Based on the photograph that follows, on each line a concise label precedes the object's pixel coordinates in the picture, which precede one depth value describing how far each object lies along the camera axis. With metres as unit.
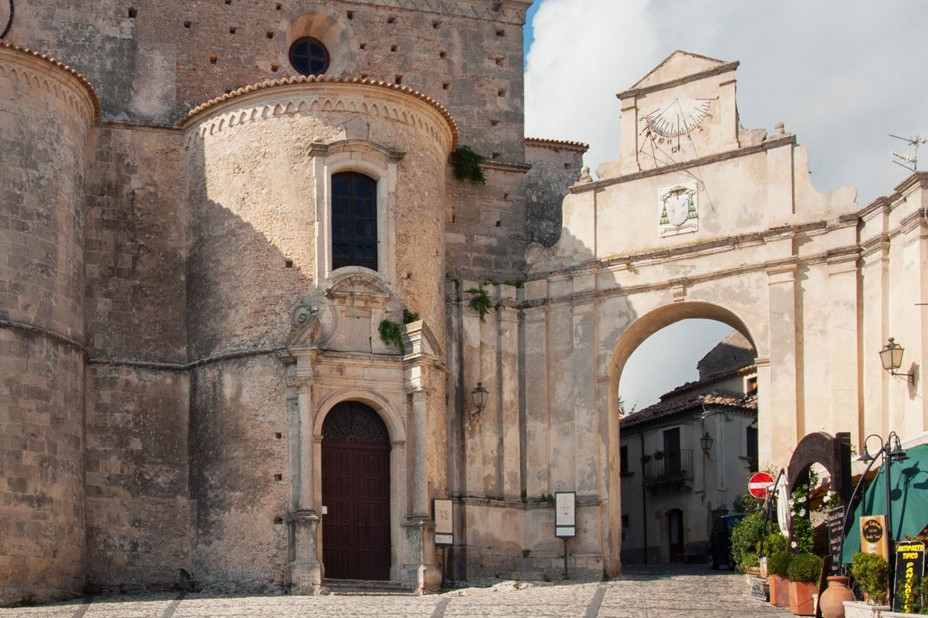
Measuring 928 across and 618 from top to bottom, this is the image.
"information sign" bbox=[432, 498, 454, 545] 30.86
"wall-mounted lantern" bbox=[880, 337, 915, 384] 28.48
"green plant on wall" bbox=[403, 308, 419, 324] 31.46
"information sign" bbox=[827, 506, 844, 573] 25.27
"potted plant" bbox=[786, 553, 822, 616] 25.06
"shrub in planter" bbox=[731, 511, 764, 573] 28.91
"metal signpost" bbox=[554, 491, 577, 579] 32.22
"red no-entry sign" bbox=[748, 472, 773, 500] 29.33
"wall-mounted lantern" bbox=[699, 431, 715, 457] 48.16
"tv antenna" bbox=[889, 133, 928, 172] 30.88
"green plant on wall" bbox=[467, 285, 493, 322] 33.62
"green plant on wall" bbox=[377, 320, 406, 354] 31.19
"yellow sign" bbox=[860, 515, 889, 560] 23.59
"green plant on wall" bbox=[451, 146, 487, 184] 34.59
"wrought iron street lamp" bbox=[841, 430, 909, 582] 23.48
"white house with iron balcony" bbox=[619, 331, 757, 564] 48.25
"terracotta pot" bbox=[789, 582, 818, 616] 25.03
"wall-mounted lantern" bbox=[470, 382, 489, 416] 32.97
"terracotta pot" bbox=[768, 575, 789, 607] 25.88
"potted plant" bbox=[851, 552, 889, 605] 22.81
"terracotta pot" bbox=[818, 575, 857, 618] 23.62
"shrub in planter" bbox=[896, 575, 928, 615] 22.00
